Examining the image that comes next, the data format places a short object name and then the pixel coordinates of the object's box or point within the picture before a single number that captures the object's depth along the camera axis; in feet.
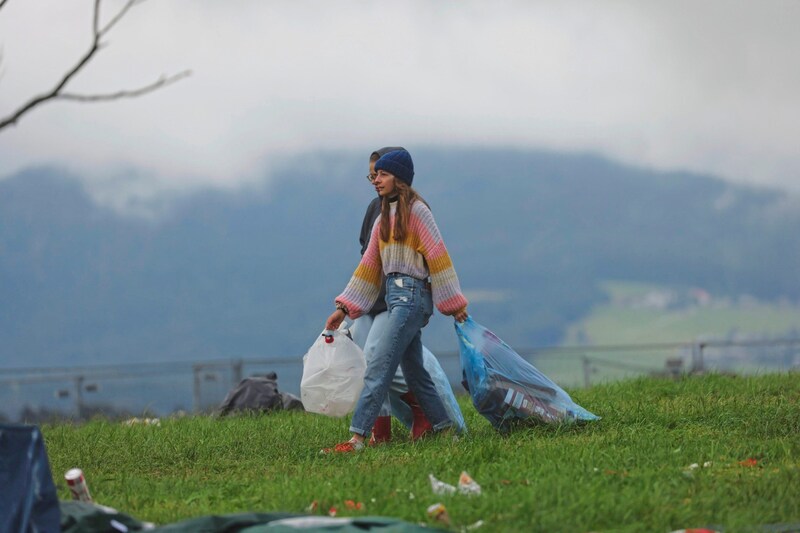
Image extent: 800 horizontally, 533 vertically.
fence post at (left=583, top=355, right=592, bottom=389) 125.73
